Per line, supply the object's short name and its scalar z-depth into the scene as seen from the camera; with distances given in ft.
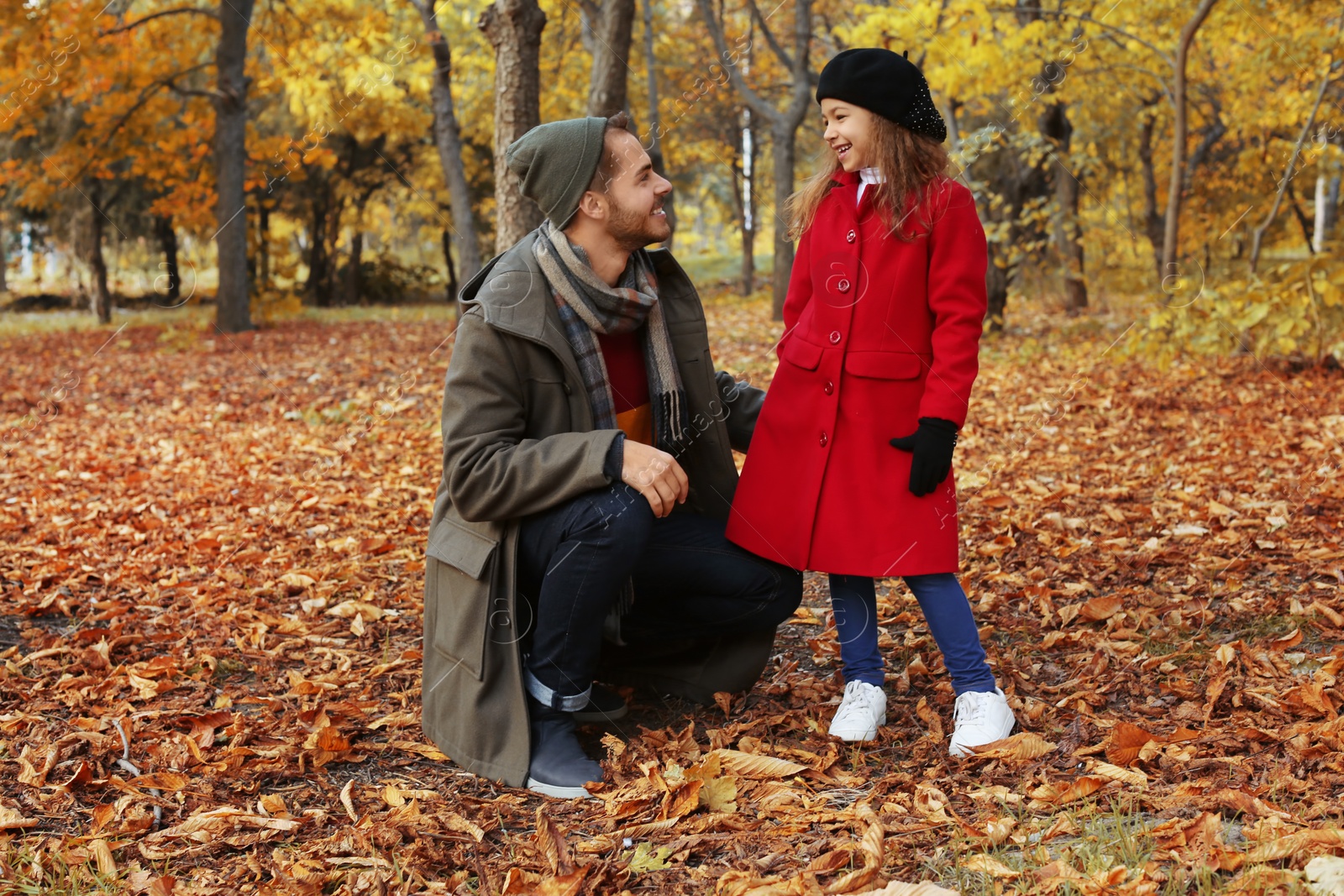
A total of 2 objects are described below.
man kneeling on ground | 9.02
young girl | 8.77
